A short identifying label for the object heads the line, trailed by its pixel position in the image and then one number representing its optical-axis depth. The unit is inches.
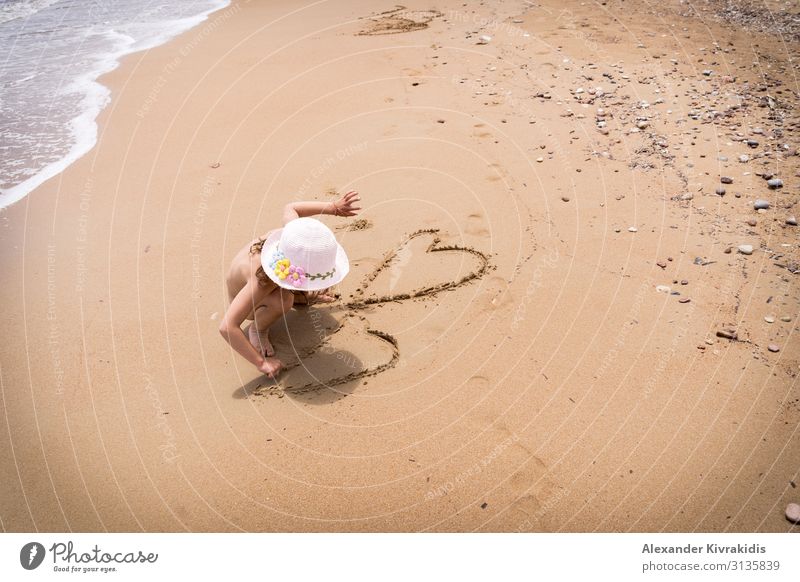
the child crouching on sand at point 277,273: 138.6
